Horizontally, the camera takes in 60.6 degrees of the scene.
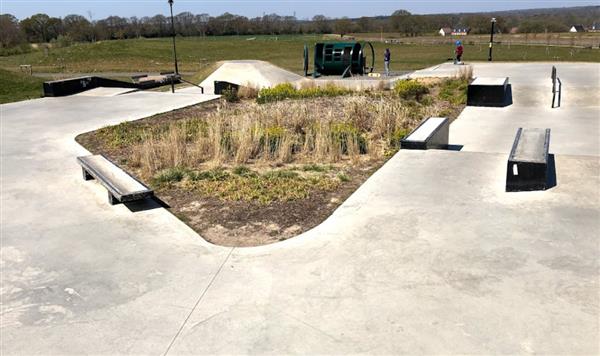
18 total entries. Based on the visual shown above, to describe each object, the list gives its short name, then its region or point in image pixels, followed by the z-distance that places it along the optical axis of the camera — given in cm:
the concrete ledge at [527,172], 652
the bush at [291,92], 1599
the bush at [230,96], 1670
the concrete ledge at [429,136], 863
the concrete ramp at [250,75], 2159
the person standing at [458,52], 2395
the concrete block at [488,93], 1429
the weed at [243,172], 807
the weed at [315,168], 831
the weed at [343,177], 768
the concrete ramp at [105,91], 1853
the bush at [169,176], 782
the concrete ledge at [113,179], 643
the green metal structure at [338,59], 2256
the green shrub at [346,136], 960
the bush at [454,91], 1531
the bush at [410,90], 1563
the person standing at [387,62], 2381
